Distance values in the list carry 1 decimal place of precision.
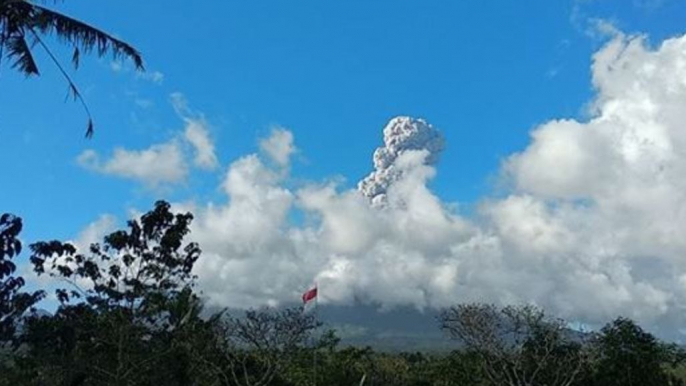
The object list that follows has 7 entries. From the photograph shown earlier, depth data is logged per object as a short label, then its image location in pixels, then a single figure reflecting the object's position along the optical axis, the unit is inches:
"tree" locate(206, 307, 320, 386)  1533.0
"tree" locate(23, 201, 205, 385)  1155.9
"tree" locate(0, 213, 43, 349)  1027.9
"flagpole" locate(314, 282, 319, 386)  1820.7
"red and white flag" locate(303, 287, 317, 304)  1414.9
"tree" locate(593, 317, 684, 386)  1697.8
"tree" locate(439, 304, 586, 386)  1617.9
